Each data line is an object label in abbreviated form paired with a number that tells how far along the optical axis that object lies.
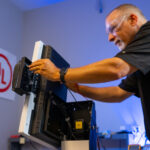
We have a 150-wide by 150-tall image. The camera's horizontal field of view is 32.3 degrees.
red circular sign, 3.17
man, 1.12
